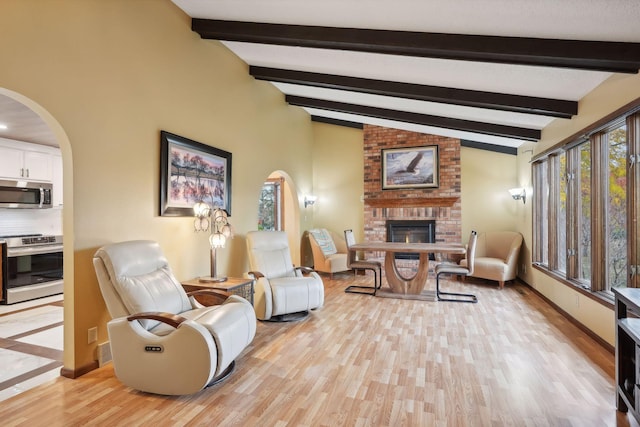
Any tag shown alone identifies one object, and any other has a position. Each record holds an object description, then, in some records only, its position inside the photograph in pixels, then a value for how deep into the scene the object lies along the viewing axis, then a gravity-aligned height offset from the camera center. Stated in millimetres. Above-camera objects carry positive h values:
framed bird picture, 6820 +1030
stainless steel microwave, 4750 +330
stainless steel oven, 4543 -727
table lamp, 3588 -116
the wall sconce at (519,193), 5836 +418
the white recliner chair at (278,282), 3791 -779
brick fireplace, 6730 +463
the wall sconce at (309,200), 7043 +353
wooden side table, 3357 -699
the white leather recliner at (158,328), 2189 -789
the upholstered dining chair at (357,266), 5402 -792
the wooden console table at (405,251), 4898 -704
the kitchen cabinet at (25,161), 4812 +838
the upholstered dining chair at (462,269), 4801 -751
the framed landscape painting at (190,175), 3402 +470
